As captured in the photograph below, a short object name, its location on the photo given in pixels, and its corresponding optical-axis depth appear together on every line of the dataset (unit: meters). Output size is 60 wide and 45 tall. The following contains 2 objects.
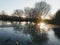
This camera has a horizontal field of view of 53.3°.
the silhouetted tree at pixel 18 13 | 41.72
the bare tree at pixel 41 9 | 31.56
